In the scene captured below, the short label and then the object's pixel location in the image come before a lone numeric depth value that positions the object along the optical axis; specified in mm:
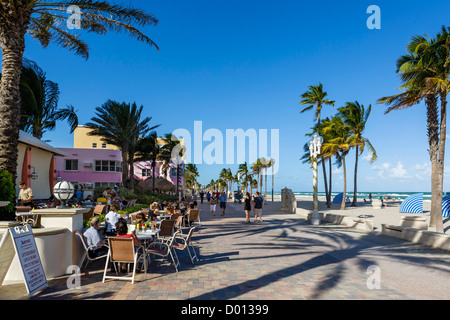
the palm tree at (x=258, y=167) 69988
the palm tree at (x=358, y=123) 34803
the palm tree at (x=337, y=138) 32816
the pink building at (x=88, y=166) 37125
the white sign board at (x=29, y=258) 4961
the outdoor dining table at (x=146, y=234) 6888
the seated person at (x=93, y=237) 6555
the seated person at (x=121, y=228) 6641
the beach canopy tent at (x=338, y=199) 49031
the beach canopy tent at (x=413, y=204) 26031
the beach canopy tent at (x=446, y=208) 21903
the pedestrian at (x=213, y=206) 22362
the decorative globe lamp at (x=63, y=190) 6950
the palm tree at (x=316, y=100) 37000
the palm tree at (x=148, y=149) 38344
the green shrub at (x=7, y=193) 8172
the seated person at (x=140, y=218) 7793
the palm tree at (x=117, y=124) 32250
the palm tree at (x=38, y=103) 20391
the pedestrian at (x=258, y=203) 17516
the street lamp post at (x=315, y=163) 16906
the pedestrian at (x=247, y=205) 17141
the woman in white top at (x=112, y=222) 8156
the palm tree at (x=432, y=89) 13266
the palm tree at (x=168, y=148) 48391
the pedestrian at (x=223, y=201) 22506
